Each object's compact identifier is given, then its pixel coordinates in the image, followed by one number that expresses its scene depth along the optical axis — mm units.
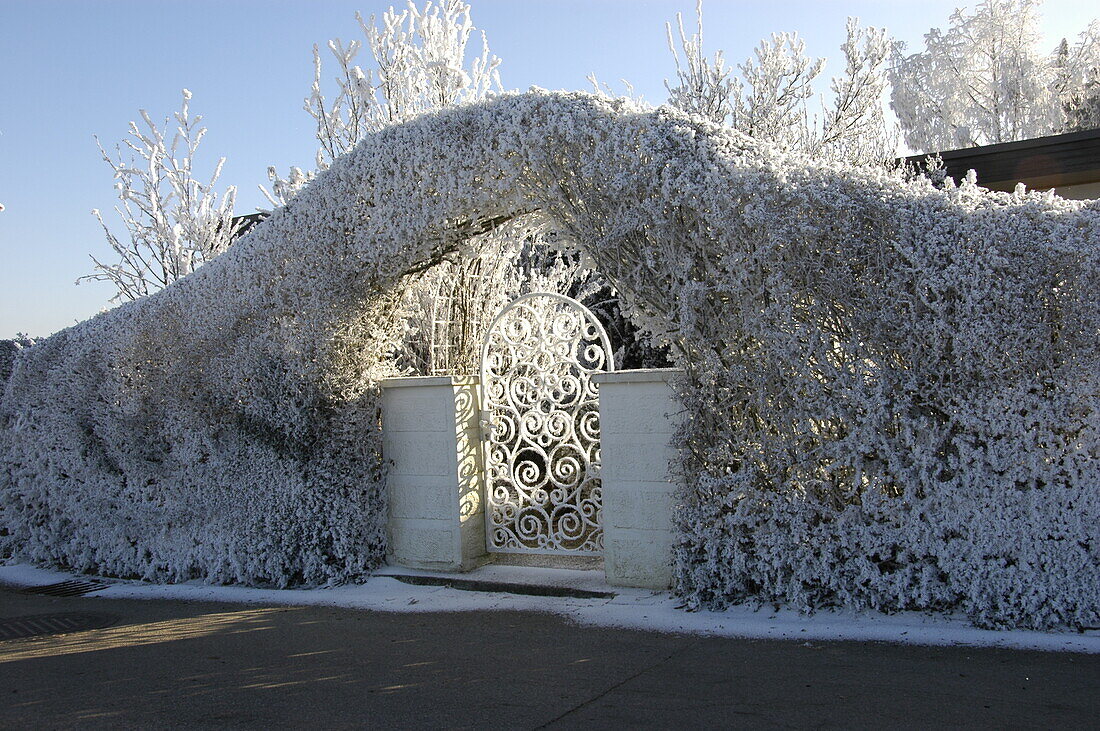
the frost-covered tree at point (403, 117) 8547
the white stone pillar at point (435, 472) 6730
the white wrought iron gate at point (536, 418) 6574
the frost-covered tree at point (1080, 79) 22984
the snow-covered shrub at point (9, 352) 9578
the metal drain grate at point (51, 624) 6316
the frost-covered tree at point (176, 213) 14703
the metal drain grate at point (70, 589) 7688
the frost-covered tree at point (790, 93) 12672
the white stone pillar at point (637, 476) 5824
